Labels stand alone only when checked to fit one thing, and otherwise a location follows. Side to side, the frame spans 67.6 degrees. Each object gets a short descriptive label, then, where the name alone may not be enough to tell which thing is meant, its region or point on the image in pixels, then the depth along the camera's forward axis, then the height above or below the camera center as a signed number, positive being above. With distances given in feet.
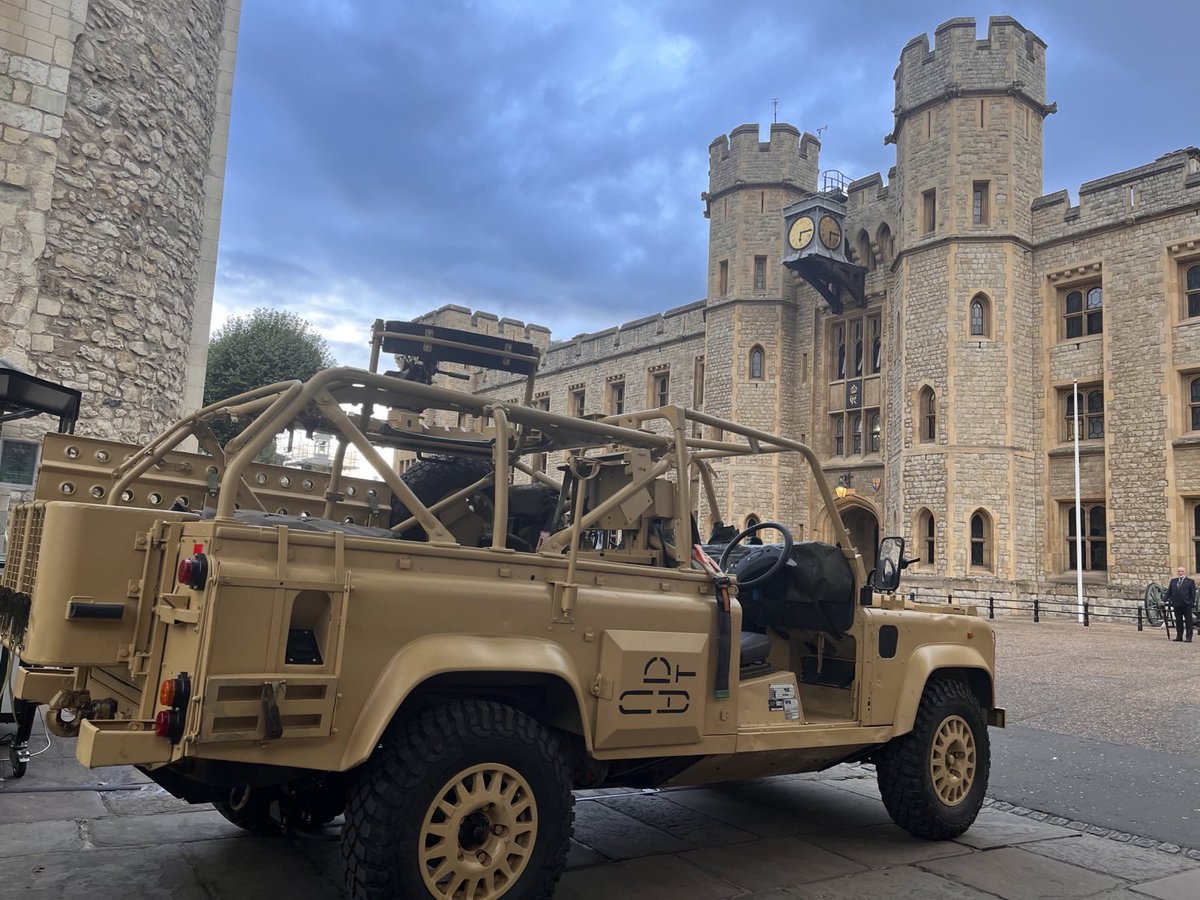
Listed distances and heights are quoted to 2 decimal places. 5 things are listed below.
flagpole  75.20 +3.42
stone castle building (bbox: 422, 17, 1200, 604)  76.28 +22.29
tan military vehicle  9.79 -1.13
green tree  94.07 +20.07
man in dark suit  58.70 -0.12
